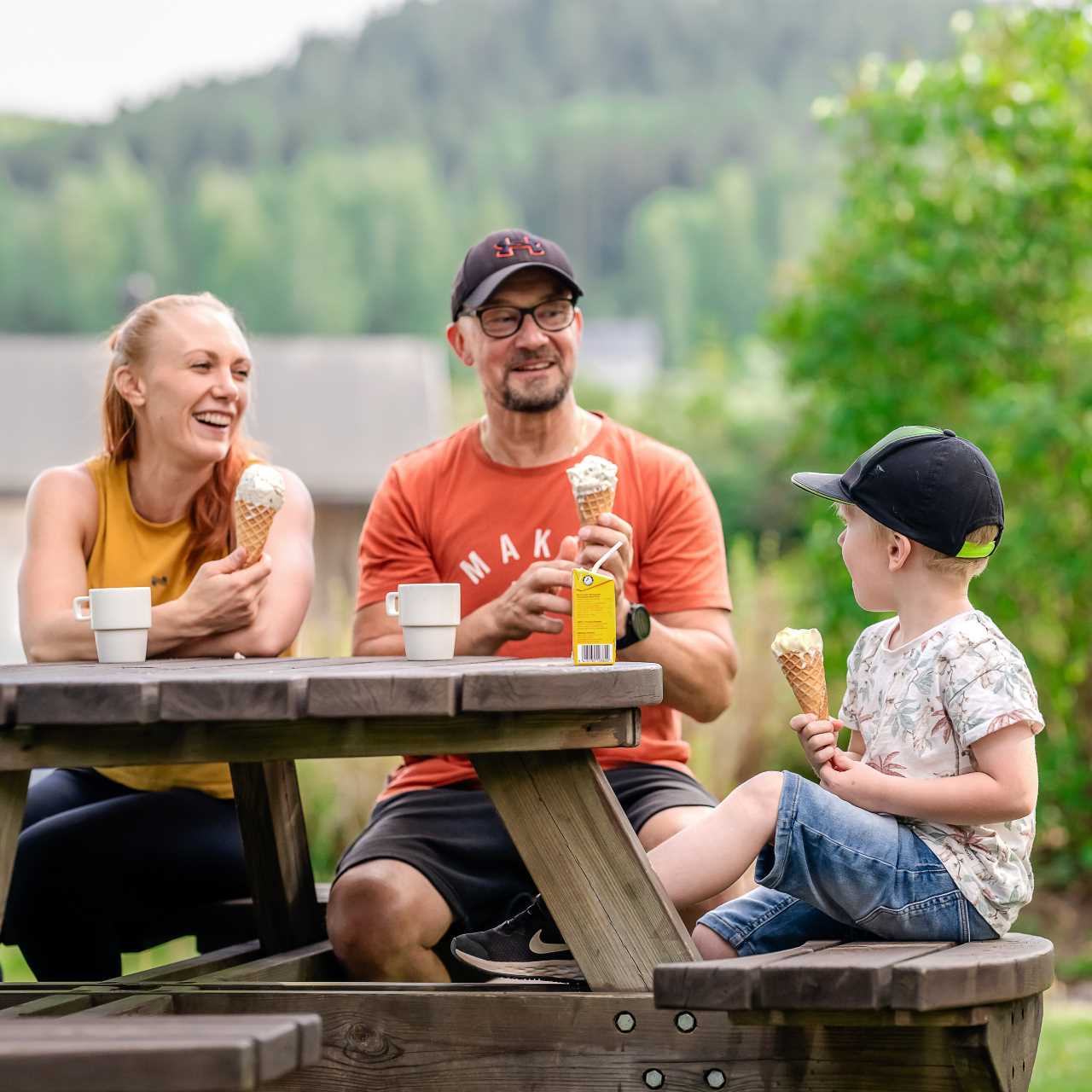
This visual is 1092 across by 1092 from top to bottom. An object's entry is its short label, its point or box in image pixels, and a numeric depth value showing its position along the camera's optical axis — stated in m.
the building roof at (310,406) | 25.02
